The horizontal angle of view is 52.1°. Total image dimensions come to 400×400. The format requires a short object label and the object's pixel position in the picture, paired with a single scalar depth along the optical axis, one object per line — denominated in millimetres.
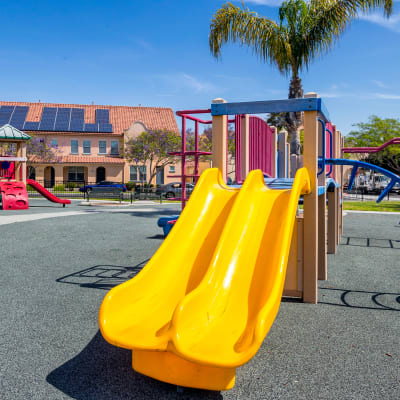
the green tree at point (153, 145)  39844
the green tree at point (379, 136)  44625
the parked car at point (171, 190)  32281
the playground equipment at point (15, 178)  18572
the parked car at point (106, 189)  34206
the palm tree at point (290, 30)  15320
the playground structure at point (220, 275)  2755
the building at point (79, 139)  44875
